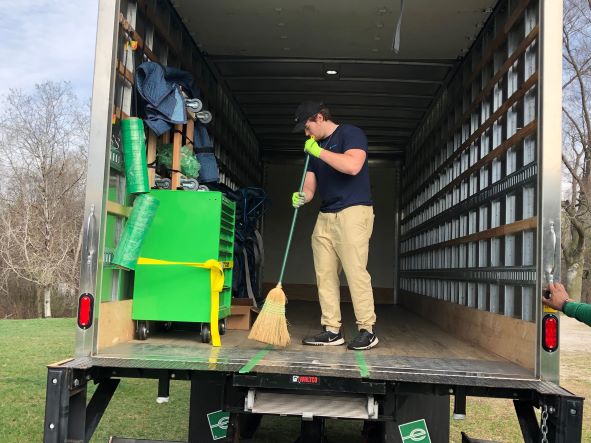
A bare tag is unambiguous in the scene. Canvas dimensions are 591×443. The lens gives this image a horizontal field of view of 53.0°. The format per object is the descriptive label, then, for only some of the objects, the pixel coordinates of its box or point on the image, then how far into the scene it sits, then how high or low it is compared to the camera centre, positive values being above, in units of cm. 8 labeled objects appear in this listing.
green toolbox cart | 368 -3
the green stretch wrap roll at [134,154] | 348 +58
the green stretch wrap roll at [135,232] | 340 +13
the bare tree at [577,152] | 1684 +346
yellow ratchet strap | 359 -13
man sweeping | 373 +28
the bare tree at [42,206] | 2364 +189
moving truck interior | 276 +41
